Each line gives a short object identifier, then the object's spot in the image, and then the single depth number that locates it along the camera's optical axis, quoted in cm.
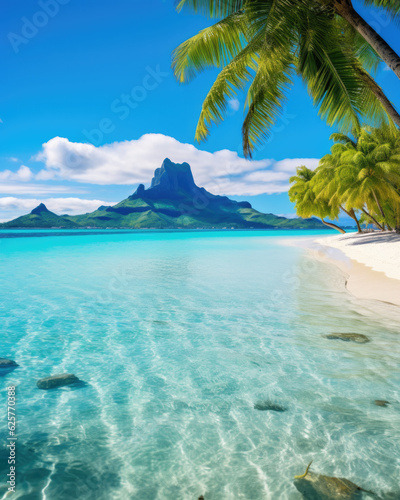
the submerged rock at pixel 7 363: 531
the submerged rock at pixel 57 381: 464
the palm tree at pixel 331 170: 2997
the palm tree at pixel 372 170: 2481
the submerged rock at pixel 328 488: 254
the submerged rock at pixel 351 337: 594
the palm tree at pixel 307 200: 3850
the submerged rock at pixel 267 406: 393
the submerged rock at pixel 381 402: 389
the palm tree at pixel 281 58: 690
